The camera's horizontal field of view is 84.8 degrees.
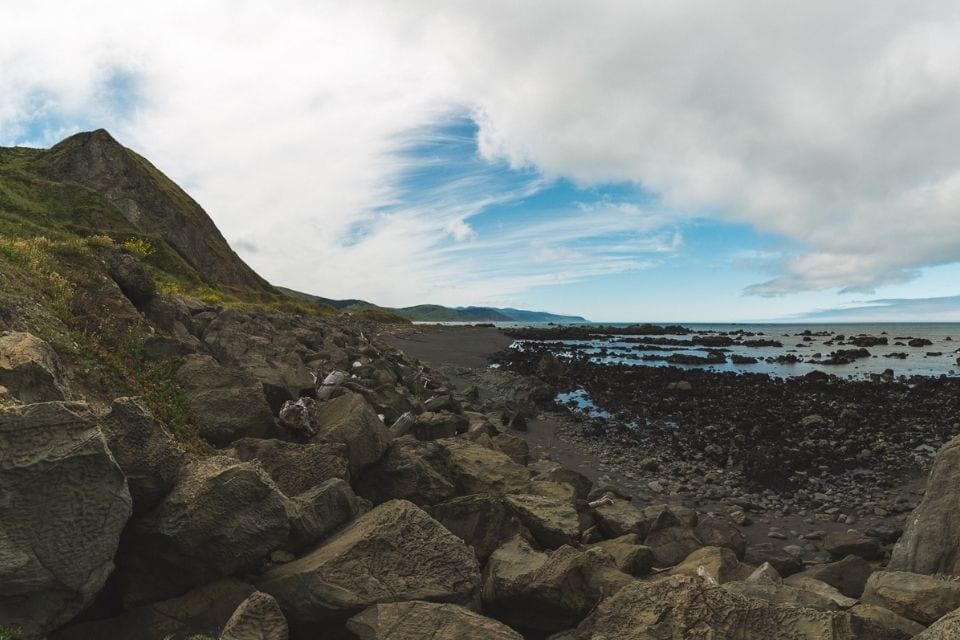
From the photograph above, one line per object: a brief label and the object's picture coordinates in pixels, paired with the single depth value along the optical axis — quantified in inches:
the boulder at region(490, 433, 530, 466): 606.5
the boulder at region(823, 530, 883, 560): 431.5
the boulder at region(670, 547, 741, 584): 311.4
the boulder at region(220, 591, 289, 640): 188.4
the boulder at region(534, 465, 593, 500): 500.4
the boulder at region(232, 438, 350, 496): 305.6
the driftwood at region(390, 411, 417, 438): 534.1
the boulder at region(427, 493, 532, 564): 313.0
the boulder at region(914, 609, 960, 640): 171.6
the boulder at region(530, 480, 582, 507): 429.1
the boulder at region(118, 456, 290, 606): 220.7
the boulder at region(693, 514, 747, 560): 427.2
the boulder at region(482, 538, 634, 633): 244.8
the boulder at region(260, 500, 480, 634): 218.5
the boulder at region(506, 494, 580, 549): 343.6
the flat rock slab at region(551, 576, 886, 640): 199.8
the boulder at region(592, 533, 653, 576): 342.3
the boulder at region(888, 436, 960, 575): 323.0
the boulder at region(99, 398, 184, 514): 224.8
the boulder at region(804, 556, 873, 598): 350.0
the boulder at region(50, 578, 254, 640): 206.7
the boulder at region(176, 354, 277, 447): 358.9
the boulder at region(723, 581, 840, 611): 251.8
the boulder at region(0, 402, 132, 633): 175.5
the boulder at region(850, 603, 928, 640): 229.8
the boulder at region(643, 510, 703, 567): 390.0
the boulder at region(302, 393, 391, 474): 353.7
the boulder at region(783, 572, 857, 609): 260.8
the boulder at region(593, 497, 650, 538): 419.5
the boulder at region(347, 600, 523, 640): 199.0
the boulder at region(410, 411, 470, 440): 570.6
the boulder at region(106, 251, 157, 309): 480.9
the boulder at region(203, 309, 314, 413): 453.7
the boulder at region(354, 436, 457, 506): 353.1
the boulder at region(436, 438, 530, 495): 411.2
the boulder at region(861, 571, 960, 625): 255.3
